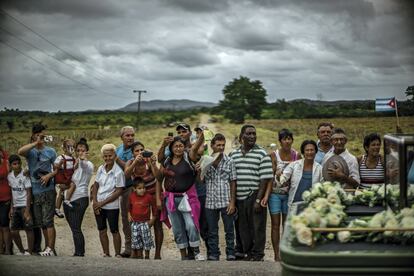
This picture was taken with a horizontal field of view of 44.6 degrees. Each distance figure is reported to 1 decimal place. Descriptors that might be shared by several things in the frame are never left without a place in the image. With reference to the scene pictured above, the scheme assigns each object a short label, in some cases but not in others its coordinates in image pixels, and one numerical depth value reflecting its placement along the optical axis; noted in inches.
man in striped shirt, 260.4
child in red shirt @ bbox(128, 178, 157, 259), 270.5
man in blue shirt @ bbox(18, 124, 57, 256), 281.4
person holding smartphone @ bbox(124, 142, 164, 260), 270.5
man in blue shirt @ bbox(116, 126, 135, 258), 289.0
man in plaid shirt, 263.4
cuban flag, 362.4
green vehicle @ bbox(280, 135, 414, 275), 122.7
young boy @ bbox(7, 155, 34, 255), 289.4
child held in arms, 283.0
